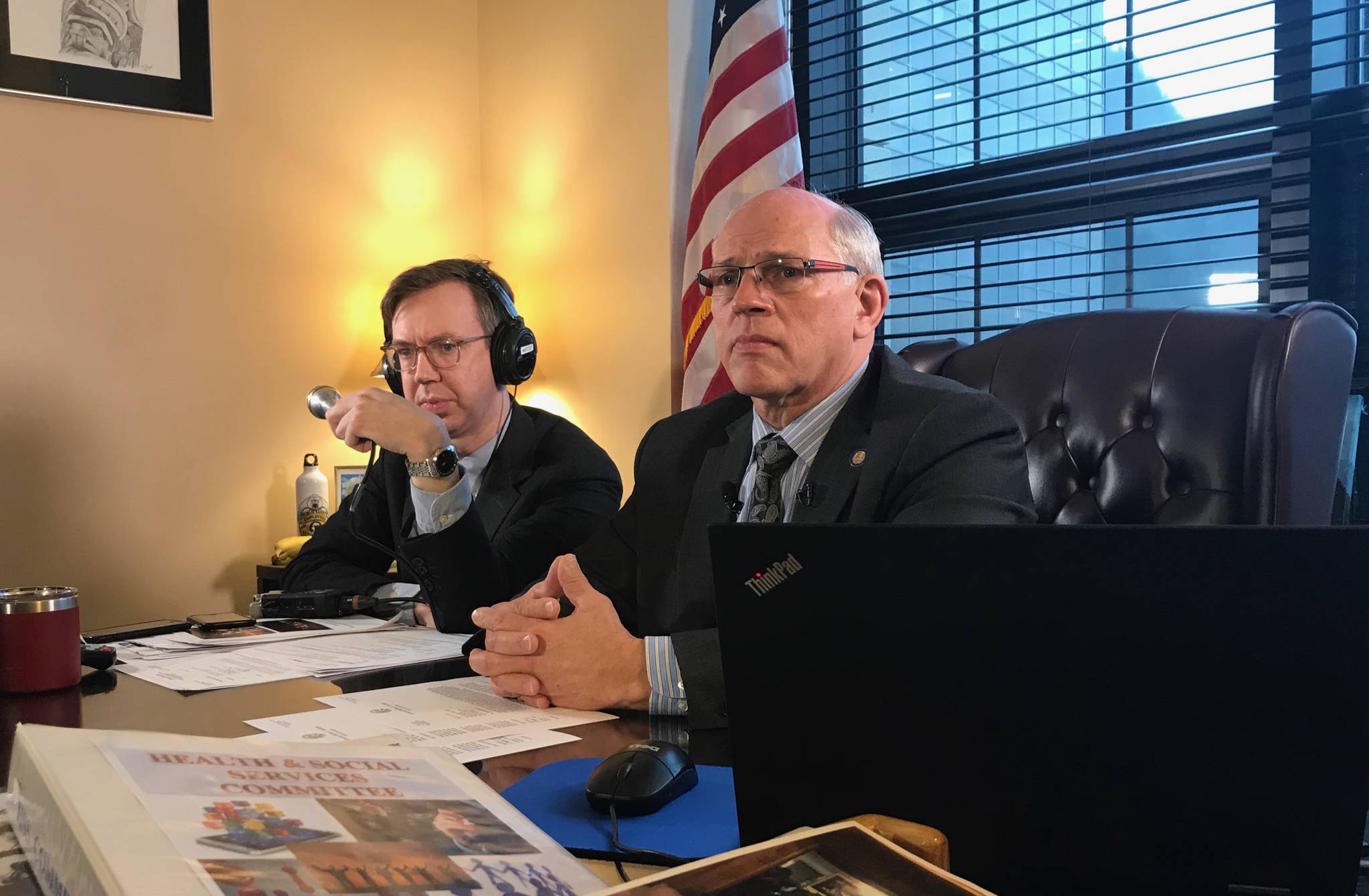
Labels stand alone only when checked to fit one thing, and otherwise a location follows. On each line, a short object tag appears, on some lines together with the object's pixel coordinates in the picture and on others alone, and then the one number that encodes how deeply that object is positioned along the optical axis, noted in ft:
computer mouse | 2.35
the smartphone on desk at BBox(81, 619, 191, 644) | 4.78
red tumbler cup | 3.62
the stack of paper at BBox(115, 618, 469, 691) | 3.90
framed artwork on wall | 9.66
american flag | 9.16
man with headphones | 5.78
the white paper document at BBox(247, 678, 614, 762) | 3.01
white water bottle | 10.64
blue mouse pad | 2.20
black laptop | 1.75
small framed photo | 11.34
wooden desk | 2.97
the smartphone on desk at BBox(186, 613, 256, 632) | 4.91
